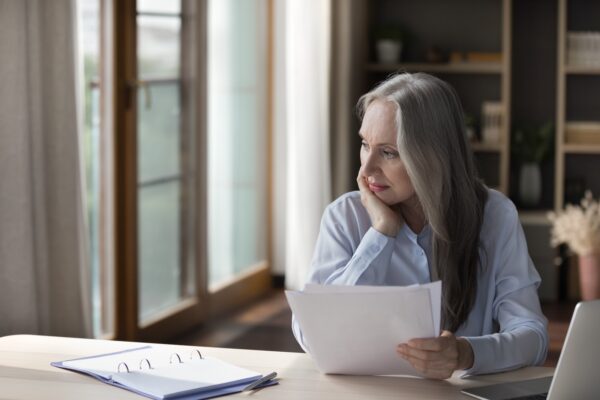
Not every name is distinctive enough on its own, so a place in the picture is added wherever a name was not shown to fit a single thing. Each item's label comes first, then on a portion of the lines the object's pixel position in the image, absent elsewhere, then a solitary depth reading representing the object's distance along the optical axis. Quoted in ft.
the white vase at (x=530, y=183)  30.45
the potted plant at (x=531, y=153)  30.24
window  20.30
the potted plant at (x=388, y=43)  30.67
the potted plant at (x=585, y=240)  26.94
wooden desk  8.56
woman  10.29
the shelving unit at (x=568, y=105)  29.19
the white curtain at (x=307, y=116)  27.42
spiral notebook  8.55
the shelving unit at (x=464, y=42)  31.31
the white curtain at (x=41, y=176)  14.88
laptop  7.71
